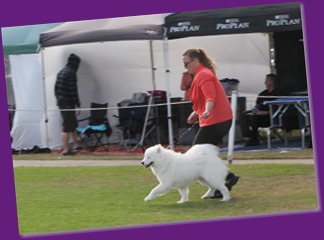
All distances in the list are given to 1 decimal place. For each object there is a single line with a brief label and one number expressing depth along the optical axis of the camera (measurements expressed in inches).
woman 356.2
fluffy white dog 349.4
